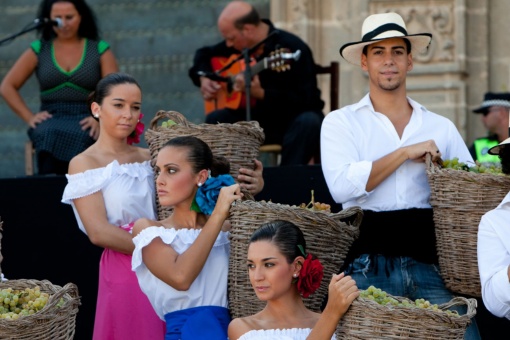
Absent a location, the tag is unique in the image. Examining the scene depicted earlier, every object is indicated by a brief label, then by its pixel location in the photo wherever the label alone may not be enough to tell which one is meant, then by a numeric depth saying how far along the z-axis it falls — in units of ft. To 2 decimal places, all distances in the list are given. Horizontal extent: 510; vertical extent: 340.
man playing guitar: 54.29
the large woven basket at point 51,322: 32.27
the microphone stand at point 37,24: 54.29
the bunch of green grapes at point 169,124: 40.18
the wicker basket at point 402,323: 31.76
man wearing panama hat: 37.42
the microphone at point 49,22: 53.93
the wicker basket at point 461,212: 36.81
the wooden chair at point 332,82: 57.98
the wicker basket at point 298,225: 35.68
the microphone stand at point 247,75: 53.55
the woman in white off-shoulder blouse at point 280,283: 34.32
